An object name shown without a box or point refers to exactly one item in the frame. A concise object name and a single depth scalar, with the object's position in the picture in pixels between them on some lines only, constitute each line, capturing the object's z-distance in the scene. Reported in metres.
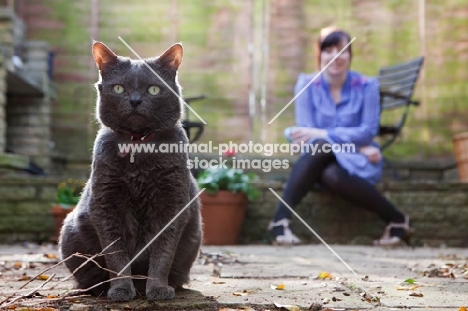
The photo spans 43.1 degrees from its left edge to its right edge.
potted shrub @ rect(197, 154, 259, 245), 3.93
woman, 3.90
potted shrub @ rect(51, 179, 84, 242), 3.85
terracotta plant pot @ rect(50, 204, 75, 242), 3.84
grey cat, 1.83
